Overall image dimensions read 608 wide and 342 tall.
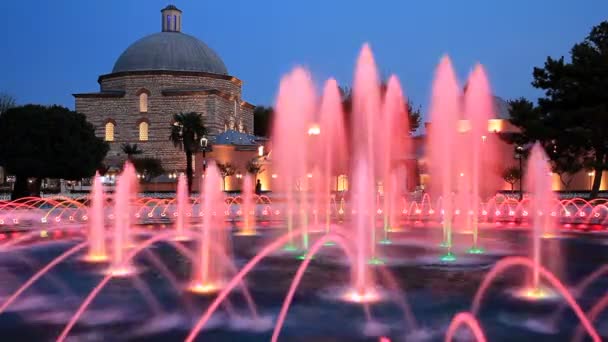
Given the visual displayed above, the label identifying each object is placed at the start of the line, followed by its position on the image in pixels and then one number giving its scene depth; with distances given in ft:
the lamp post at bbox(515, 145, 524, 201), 86.28
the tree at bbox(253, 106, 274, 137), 263.08
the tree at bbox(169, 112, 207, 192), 141.08
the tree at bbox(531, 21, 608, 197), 83.46
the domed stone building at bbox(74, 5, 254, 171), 185.37
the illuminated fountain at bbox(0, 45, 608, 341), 20.63
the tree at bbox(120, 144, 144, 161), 167.94
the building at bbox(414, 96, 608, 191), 125.59
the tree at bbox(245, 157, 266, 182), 143.43
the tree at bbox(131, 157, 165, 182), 162.50
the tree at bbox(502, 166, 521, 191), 113.70
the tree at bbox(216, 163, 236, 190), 144.24
